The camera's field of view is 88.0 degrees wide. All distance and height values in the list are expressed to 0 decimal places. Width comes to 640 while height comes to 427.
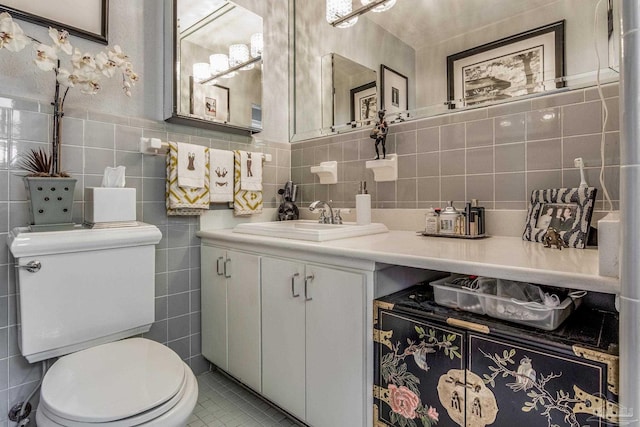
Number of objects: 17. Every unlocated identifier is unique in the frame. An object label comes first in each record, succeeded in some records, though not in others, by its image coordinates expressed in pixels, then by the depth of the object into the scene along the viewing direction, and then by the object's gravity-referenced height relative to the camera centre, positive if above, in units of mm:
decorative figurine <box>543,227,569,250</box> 1114 -97
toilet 918 -441
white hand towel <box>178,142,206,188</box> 1670 +241
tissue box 1355 +35
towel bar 1571 +320
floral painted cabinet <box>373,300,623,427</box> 743 -430
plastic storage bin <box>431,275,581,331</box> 846 -260
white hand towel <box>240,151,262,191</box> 1928 +242
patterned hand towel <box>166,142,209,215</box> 1658 +92
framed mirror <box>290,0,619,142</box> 1254 +790
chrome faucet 1768 -19
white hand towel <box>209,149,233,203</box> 1814 +204
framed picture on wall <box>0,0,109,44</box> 1329 +843
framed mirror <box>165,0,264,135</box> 1691 +811
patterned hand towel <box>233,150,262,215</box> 1913 +81
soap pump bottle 1710 +13
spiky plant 1304 +196
